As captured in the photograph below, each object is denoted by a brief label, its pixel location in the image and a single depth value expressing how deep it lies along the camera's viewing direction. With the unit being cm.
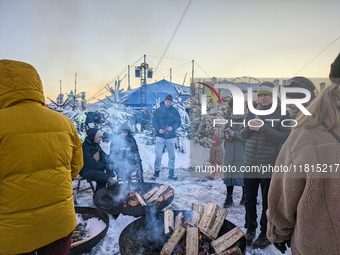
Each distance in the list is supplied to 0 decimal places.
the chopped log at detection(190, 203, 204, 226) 254
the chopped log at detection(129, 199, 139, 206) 297
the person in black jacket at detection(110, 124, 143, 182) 425
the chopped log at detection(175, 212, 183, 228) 248
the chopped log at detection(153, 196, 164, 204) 307
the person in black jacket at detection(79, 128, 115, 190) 374
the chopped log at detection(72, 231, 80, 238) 257
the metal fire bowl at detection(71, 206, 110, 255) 210
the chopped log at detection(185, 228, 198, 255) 209
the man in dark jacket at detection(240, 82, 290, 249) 252
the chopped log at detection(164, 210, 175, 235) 243
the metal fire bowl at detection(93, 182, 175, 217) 273
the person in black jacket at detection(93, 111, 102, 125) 663
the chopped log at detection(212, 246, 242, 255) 192
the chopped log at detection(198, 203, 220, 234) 240
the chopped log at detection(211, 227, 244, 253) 213
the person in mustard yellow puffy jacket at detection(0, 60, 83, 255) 127
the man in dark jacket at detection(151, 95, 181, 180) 516
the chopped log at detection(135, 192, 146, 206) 301
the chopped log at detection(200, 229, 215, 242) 228
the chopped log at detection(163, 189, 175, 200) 313
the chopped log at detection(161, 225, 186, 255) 214
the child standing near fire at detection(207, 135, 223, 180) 504
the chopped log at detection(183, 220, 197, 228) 236
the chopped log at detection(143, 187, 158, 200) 320
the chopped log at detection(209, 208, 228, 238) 232
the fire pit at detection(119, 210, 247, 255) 219
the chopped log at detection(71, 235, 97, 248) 210
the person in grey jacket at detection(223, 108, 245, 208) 360
